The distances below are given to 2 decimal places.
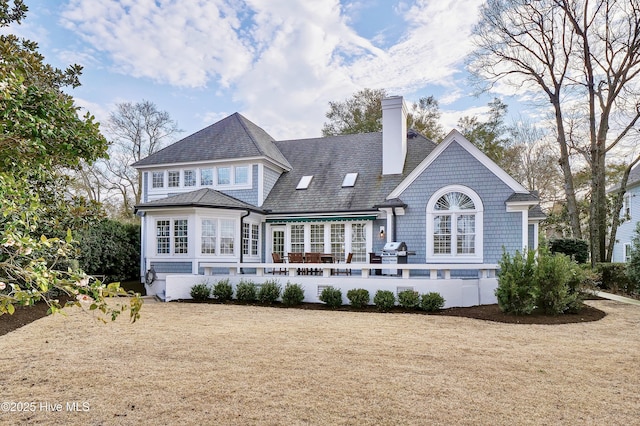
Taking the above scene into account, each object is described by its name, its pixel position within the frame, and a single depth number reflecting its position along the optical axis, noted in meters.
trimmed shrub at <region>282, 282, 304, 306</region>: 12.96
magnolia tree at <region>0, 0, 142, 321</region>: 2.58
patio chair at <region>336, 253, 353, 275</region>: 15.85
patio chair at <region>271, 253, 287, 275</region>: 16.40
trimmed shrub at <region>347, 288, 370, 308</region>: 12.34
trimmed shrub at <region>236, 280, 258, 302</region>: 13.49
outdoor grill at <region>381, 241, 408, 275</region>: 14.50
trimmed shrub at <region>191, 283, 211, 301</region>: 13.88
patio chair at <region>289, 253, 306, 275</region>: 15.80
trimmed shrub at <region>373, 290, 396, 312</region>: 11.97
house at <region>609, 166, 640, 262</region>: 25.14
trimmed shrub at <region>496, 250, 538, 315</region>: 10.47
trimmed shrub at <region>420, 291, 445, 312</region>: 11.60
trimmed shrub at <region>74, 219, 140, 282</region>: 15.84
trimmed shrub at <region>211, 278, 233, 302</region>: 13.77
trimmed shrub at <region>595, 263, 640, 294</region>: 14.11
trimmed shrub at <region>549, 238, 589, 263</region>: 21.39
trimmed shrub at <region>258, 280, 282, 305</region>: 13.25
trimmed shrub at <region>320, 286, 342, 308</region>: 12.55
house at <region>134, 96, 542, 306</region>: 13.99
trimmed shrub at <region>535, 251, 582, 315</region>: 10.32
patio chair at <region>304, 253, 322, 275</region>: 15.43
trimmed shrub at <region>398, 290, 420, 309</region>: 11.83
